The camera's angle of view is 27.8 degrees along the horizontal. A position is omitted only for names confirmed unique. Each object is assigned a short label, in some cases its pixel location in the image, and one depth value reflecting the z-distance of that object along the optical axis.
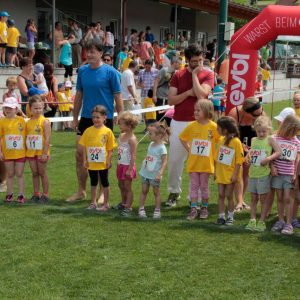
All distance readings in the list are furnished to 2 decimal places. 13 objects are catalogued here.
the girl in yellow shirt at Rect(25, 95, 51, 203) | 7.59
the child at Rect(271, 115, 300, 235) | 6.38
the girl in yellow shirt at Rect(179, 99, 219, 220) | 6.97
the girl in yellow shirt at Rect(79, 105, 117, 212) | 7.22
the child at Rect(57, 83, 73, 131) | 16.08
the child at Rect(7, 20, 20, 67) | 17.78
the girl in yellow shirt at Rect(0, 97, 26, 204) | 7.64
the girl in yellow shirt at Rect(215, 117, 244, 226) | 6.64
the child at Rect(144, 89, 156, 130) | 15.00
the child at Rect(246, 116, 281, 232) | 6.41
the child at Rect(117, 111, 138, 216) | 7.12
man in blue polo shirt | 7.36
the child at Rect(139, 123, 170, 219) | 7.02
